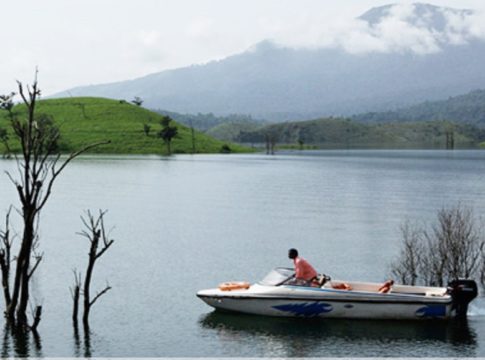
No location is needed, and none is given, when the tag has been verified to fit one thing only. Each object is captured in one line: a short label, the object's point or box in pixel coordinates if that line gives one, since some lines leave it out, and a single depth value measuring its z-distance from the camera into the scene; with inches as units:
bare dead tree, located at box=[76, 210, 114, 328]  1210.6
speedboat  1376.7
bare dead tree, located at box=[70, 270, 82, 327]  1315.2
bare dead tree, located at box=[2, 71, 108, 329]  1104.8
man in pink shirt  1400.1
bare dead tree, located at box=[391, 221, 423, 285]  1675.7
